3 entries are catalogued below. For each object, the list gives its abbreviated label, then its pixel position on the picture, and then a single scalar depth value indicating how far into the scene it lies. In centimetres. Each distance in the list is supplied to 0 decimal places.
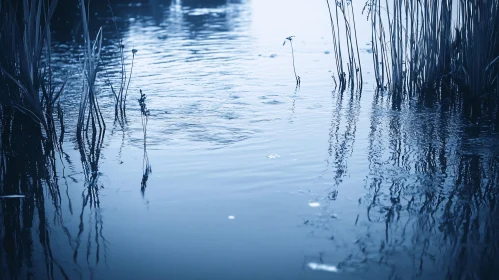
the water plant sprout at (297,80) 450
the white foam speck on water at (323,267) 159
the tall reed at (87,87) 271
